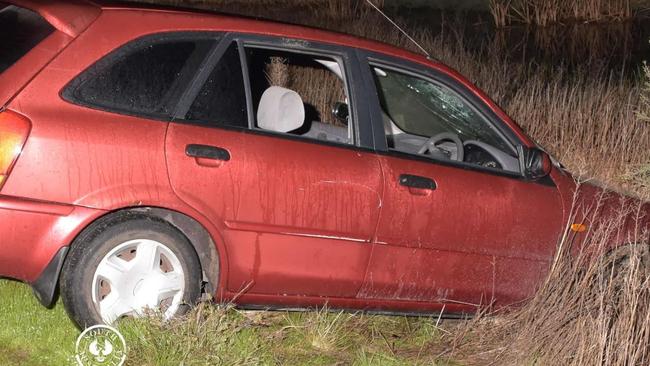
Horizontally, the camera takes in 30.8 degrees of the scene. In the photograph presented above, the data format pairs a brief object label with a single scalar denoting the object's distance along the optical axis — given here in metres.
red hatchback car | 5.09
